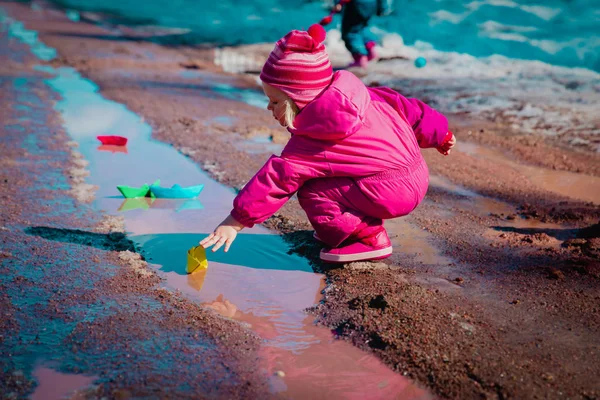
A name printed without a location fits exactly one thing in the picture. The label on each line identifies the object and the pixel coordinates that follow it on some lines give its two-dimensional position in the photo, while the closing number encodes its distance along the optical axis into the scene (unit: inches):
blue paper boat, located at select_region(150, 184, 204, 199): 165.3
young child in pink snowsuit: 112.6
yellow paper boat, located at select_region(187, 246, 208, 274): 124.2
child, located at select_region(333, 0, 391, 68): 375.4
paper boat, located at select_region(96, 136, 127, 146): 211.2
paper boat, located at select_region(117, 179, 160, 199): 162.7
